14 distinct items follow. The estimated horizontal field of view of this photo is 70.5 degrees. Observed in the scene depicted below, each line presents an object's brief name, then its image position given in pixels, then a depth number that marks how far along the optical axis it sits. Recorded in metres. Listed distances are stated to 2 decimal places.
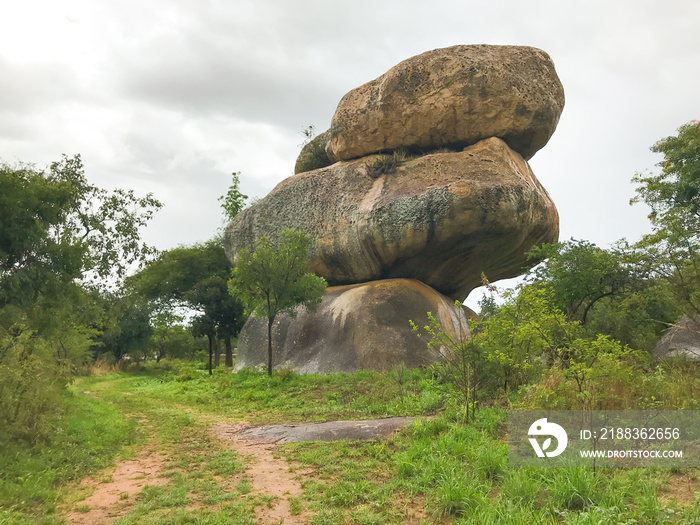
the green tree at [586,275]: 16.23
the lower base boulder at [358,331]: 16.33
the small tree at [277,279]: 16.70
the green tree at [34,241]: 8.90
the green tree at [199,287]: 25.28
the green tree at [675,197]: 12.05
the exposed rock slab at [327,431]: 7.92
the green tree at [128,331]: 30.08
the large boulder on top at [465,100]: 17.94
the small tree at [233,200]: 35.38
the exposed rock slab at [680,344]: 13.08
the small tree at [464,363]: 7.90
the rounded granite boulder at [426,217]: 16.58
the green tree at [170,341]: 35.12
